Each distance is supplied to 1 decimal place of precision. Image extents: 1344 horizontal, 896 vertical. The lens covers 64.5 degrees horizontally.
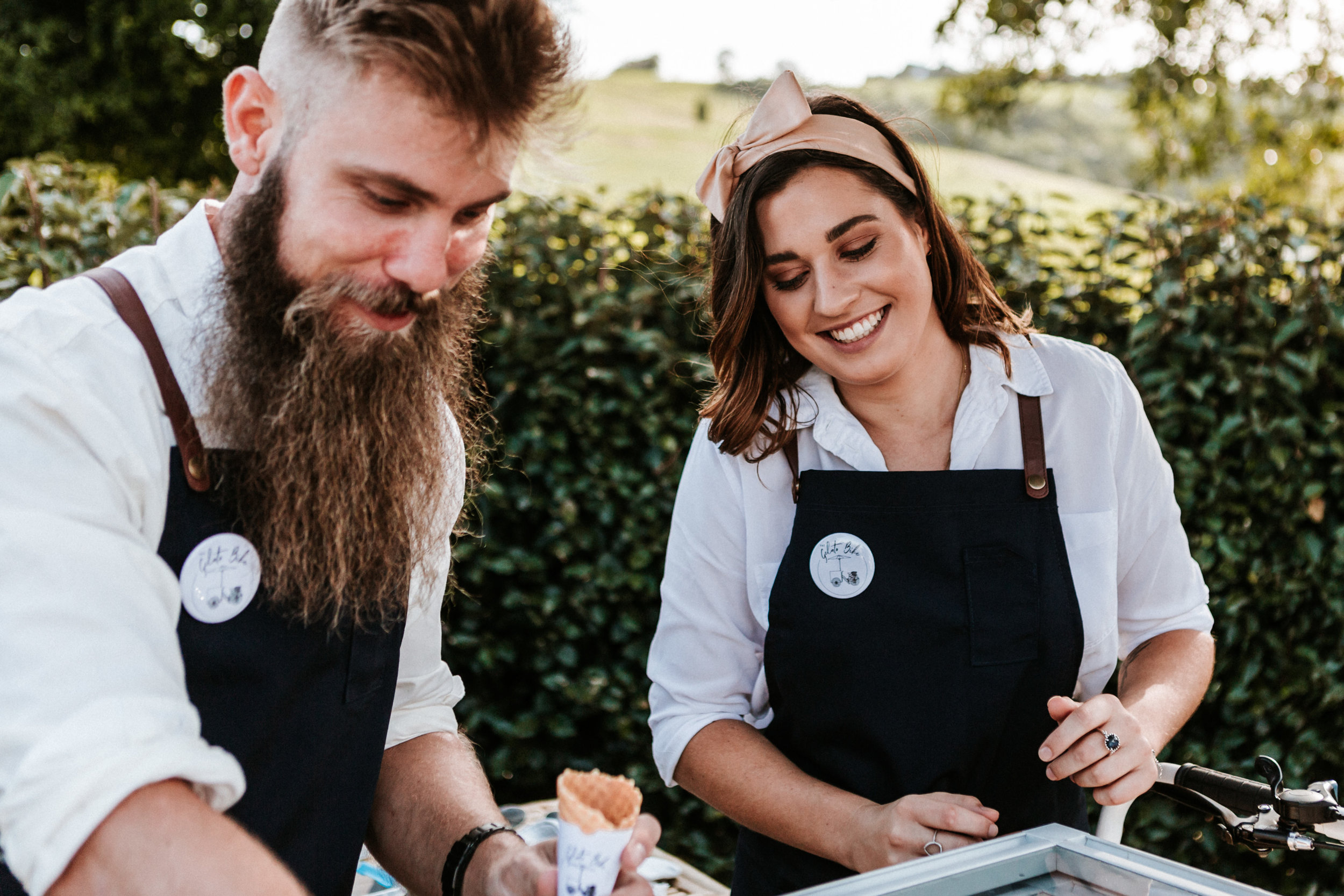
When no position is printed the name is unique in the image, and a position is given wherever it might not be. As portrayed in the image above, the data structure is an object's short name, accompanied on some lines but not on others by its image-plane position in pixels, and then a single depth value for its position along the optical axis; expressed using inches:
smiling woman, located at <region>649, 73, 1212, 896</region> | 68.2
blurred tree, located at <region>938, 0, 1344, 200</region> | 365.4
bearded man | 35.4
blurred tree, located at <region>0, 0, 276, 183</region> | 444.1
